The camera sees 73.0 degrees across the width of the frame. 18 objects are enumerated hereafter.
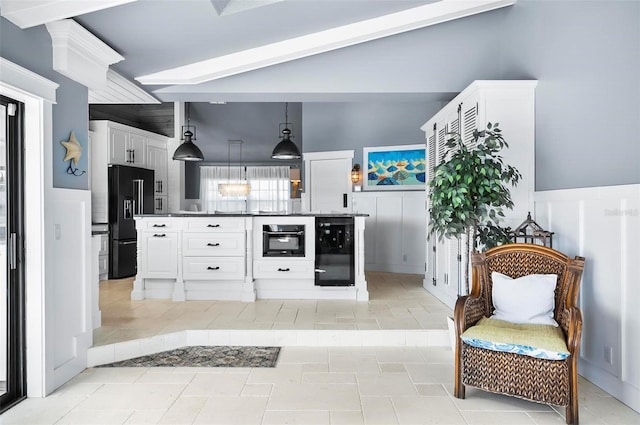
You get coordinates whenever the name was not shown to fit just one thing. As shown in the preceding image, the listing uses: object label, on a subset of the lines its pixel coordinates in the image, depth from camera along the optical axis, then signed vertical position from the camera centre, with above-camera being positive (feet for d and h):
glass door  8.34 -0.91
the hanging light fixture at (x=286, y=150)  22.07 +3.02
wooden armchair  7.59 -2.45
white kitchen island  15.80 -1.93
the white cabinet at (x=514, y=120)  11.94 +2.45
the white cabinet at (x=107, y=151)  20.31 +2.91
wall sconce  23.16 +1.86
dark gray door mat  10.54 -3.77
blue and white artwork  22.16 +2.16
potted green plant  10.53 +0.40
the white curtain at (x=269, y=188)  36.01 +1.75
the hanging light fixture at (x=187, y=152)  21.95 +2.94
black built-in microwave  16.07 -1.12
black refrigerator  20.36 -0.20
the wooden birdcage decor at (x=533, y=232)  10.28 -0.61
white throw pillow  8.64 -1.85
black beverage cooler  15.89 -1.56
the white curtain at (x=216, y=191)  35.53 +1.52
